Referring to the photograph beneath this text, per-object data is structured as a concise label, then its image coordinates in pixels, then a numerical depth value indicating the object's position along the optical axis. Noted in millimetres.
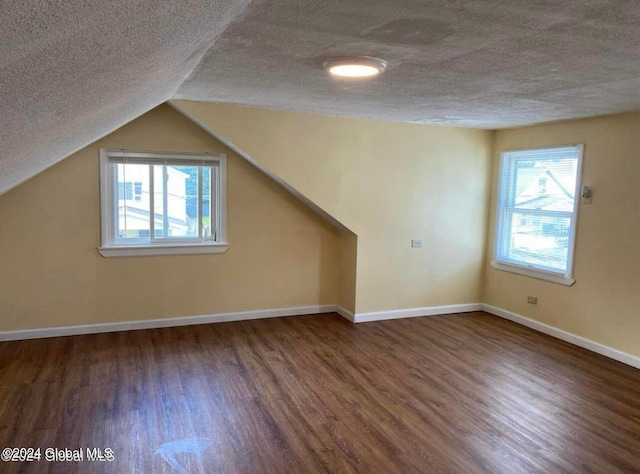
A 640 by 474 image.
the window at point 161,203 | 4480
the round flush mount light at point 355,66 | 2430
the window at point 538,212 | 4602
